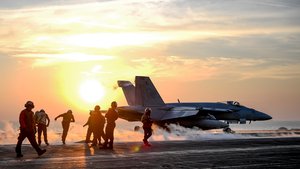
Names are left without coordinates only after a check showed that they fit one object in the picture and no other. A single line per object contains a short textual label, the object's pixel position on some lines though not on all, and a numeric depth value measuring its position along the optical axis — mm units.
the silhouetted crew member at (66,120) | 25406
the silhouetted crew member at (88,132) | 24872
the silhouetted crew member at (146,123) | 21891
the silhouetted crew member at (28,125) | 16173
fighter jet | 40562
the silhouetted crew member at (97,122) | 21609
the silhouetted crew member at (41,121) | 23500
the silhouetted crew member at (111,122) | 20078
